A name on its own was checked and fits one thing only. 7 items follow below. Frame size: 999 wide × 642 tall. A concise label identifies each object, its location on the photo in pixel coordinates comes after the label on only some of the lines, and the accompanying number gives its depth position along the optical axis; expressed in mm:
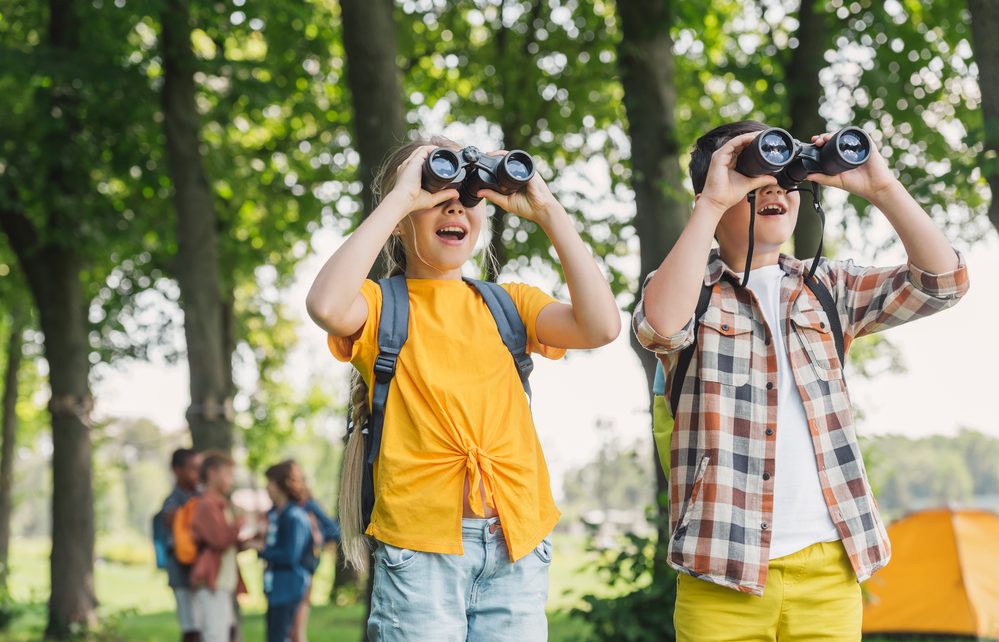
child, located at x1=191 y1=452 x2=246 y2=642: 8438
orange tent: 9969
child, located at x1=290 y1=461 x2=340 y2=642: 8195
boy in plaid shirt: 3062
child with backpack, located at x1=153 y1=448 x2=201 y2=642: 8695
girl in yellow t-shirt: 3043
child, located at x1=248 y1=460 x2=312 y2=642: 8102
